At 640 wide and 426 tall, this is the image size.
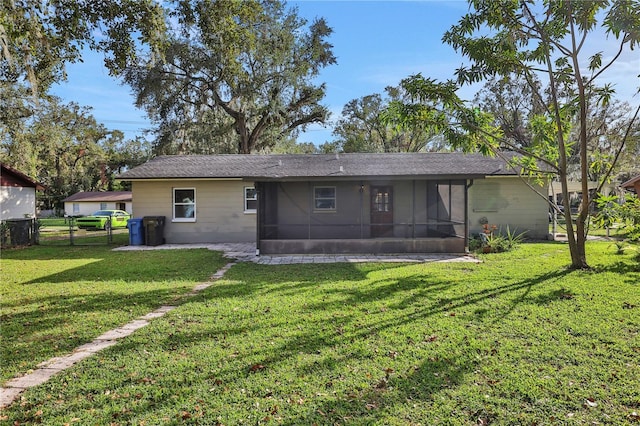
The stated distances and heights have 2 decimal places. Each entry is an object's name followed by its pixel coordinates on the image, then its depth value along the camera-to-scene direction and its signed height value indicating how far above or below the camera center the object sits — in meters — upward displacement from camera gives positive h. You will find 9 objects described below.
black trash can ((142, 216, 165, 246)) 12.99 -0.43
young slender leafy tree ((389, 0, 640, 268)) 7.55 +3.11
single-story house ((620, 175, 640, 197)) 18.92 +1.39
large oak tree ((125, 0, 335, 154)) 20.05 +7.17
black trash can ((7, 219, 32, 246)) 13.41 -0.47
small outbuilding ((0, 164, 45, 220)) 17.42 +1.18
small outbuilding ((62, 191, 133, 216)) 36.19 +1.45
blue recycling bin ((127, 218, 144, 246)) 13.25 -0.54
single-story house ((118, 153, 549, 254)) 13.08 +0.49
